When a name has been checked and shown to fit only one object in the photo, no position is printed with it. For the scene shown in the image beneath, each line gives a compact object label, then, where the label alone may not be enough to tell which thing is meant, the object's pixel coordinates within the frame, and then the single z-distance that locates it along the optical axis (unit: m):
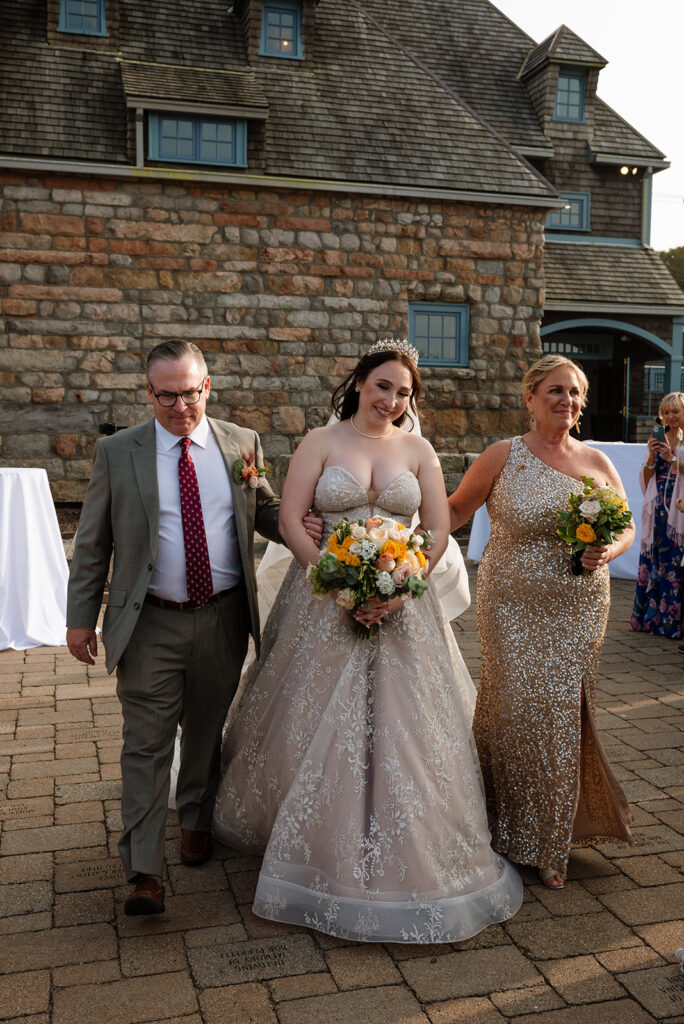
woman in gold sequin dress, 3.63
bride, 3.19
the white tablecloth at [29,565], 6.81
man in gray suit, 3.37
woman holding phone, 7.39
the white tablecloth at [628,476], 10.16
